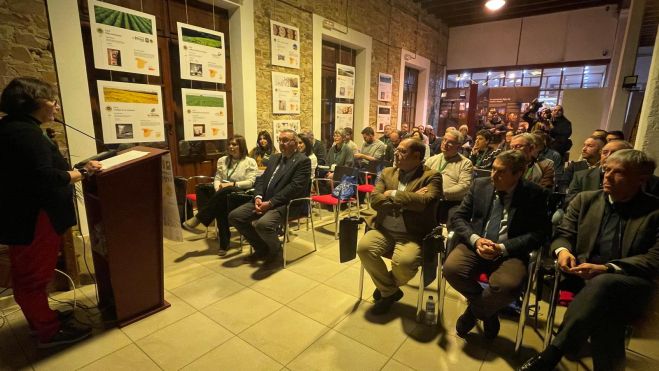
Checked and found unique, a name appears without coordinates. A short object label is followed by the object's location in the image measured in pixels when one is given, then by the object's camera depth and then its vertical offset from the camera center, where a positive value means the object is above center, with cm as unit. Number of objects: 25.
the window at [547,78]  908 +151
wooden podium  196 -73
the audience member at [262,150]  464 -41
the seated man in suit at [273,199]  304 -74
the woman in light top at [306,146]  461 -33
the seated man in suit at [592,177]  245 -40
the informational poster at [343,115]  712 +20
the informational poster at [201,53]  428 +93
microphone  192 -24
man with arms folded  225 -71
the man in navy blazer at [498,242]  191 -71
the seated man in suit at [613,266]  159 -71
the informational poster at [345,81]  695 +93
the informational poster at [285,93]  542 +51
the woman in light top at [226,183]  338 -67
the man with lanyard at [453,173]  299 -45
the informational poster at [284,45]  523 +130
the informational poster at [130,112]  365 +9
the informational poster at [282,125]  555 -5
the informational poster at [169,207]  217 -60
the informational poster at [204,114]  447 +10
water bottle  224 -133
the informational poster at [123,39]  348 +92
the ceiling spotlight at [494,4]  584 +224
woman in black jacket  165 -42
